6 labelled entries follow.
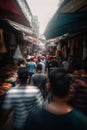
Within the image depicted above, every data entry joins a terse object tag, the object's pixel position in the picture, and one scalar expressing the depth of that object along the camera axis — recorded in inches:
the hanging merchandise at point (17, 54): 162.9
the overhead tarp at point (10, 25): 103.8
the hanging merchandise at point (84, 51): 137.9
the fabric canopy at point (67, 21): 73.0
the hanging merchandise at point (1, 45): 102.5
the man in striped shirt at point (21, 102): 48.6
